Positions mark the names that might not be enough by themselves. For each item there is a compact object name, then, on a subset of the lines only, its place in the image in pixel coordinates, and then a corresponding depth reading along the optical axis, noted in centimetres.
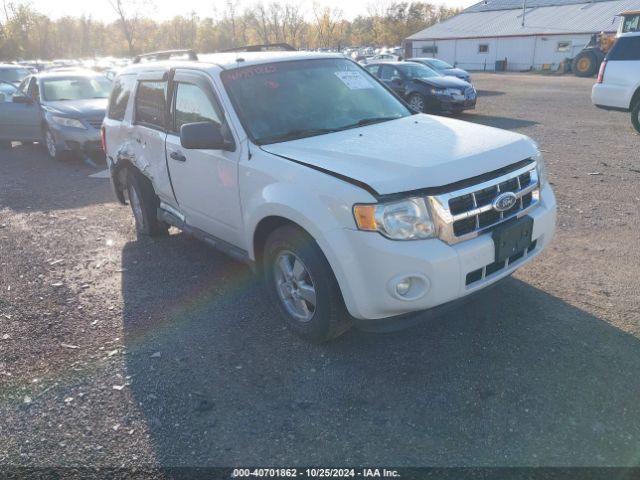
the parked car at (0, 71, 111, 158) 1012
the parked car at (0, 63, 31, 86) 1585
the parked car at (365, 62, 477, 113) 1420
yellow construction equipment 2914
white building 4025
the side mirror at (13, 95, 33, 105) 1105
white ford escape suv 293
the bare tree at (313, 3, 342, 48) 8725
